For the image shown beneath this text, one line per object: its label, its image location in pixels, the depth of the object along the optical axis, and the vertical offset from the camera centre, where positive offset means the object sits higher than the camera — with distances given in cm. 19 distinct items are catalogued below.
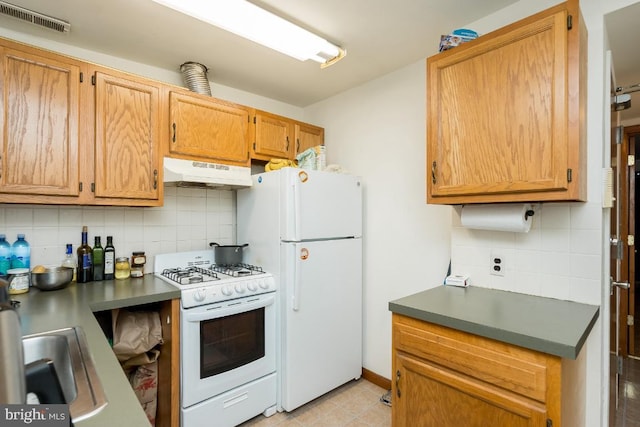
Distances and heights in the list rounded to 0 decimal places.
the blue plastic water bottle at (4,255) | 181 -25
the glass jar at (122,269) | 213 -39
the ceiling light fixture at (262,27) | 156 +101
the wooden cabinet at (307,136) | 288 +71
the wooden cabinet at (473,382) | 109 -66
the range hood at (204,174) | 212 +27
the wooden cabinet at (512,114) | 133 +46
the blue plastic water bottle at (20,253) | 185 -24
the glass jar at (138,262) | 219 -35
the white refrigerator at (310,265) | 218 -39
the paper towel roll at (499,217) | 156 -2
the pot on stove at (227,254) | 247 -32
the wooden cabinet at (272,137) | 260 +64
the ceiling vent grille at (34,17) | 168 +107
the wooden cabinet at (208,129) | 220 +61
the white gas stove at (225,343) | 184 -82
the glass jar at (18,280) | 174 -37
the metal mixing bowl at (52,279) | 179 -38
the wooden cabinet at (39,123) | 165 +48
